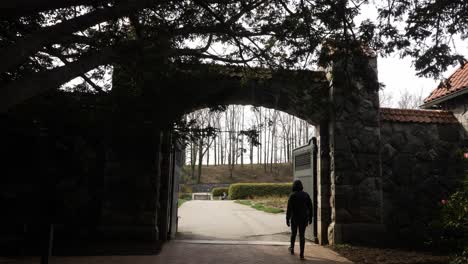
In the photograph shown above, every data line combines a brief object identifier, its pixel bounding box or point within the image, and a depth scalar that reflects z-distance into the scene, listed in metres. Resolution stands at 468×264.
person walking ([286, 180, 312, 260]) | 6.77
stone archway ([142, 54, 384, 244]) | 7.79
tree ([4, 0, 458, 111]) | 3.30
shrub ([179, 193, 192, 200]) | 30.96
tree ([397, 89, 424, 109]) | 38.80
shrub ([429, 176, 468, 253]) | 5.84
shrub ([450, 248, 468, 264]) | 5.48
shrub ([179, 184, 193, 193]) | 34.51
